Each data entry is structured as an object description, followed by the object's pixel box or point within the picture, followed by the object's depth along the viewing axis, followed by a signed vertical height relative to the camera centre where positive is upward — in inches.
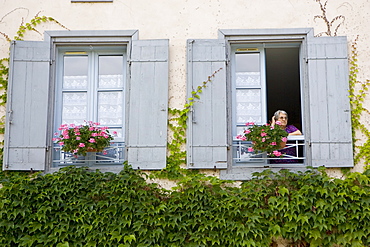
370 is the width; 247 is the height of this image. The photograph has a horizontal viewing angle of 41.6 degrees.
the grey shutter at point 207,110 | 221.3 +19.6
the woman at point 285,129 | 228.5 +10.8
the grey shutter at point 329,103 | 219.9 +22.9
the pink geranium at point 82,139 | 216.4 +5.8
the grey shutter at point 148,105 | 222.2 +21.8
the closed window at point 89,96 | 223.5 +26.8
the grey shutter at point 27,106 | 223.1 +21.2
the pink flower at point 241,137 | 223.0 +7.1
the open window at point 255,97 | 221.1 +25.8
